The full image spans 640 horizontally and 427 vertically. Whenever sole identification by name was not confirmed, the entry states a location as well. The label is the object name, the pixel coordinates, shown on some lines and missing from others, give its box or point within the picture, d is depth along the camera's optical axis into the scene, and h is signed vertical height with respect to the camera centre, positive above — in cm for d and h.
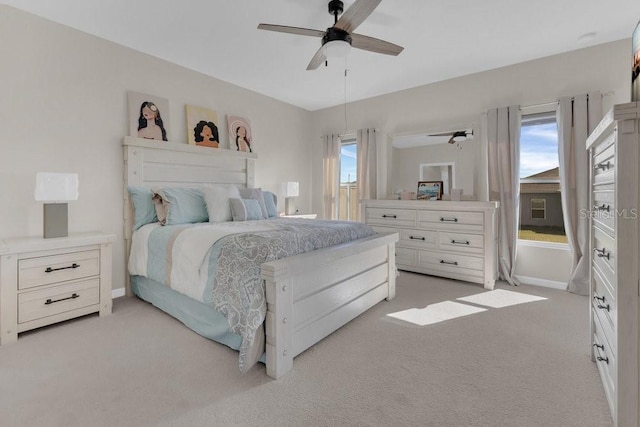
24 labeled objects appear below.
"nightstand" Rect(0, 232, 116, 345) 221 -55
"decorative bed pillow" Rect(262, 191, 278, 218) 392 +7
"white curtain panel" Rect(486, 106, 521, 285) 365 +43
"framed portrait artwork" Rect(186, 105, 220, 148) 379 +106
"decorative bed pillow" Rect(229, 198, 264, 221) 329 +2
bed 181 -53
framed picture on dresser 421 +29
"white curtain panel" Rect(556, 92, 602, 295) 322 +43
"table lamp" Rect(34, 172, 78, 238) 242 +11
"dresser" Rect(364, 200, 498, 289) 353 -30
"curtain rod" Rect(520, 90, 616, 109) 317 +122
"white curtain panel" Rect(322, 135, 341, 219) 534 +66
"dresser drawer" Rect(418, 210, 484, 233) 358 -11
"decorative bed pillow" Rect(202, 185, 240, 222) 321 +8
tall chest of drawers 116 -18
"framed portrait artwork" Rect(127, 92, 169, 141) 327 +104
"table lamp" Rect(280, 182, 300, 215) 477 +29
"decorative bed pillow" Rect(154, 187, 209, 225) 301 +4
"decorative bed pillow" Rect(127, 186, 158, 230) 315 +4
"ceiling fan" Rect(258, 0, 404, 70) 200 +132
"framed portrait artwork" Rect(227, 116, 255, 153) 424 +108
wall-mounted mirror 407 +73
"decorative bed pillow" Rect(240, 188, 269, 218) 376 +19
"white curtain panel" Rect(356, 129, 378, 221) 486 +76
